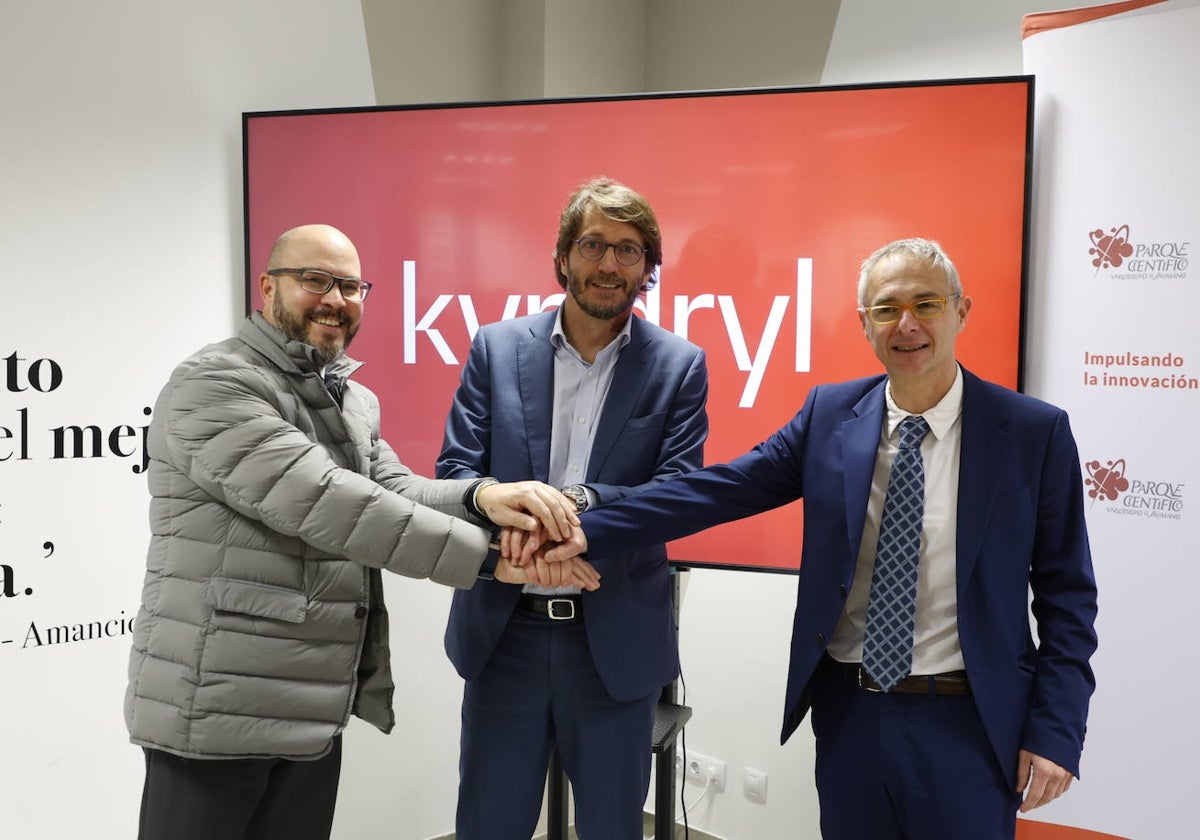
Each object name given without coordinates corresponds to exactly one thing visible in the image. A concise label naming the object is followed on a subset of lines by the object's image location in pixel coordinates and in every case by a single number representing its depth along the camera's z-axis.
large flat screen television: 2.60
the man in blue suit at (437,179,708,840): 2.04
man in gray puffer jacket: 1.73
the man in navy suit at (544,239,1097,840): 1.63
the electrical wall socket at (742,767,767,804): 3.61
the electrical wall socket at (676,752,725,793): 3.71
